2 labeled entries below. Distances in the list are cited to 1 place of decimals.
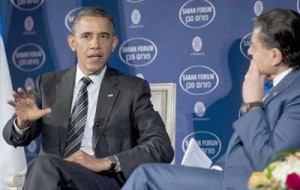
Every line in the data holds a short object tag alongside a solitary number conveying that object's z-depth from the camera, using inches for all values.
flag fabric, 344.8
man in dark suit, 238.1
